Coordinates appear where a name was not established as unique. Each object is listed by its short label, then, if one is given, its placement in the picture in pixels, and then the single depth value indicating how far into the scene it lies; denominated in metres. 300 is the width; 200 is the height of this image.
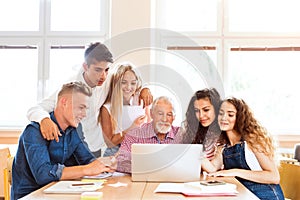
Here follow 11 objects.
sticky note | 1.62
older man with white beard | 2.46
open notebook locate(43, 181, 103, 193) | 1.78
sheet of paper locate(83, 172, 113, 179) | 2.15
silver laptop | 2.04
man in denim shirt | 2.04
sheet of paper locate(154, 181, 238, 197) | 1.77
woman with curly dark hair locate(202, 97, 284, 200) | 2.22
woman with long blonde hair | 2.64
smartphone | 1.88
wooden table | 1.70
